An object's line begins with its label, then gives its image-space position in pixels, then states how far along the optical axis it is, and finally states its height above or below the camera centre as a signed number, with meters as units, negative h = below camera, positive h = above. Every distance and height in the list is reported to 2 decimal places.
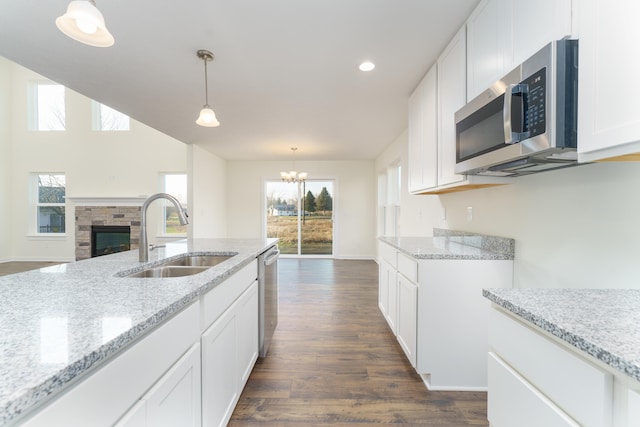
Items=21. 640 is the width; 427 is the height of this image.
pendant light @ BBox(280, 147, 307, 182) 5.68 +0.70
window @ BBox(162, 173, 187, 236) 6.46 +0.34
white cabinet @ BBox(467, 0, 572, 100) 1.14 +0.88
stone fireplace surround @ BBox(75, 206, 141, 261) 6.27 -0.25
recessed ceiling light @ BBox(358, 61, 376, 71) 2.40 +1.28
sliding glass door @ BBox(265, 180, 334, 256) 7.00 -0.25
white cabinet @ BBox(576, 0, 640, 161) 0.83 +0.43
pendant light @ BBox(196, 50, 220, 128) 2.27 +0.80
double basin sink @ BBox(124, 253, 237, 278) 1.62 -0.37
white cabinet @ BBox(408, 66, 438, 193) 2.34 +0.70
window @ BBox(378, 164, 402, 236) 5.31 +0.21
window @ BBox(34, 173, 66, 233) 6.50 +0.16
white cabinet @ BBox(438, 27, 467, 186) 1.89 +0.83
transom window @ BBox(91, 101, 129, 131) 6.50 +2.09
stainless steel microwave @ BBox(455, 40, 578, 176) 1.05 +0.41
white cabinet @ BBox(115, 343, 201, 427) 0.77 -0.61
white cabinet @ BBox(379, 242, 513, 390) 1.84 -0.73
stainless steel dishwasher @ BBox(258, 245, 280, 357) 2.15 -0.72
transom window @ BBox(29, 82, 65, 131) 6.45 +2.36
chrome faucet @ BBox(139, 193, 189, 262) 1.61 -0.07
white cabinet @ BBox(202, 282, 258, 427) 1.23 -0.79
